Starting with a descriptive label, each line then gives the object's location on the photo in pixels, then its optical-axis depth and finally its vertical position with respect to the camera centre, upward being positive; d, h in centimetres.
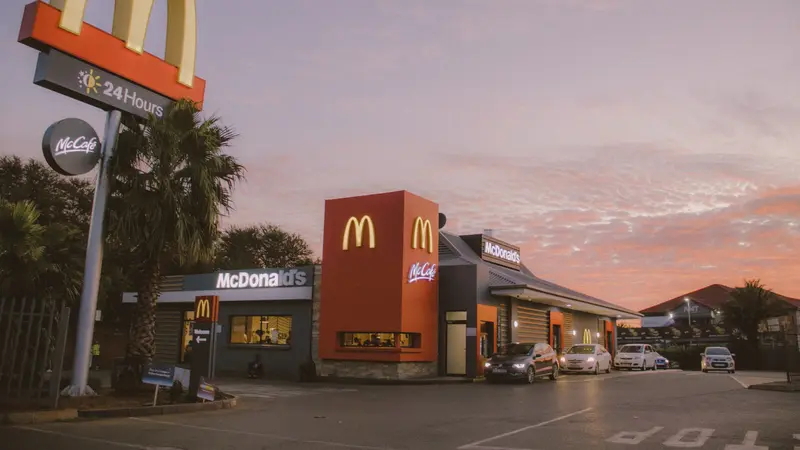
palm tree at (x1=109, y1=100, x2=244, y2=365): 1605 +378
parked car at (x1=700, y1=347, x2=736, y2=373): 3612 +20
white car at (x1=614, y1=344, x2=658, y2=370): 3741 +25
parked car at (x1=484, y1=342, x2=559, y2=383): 2411 -16
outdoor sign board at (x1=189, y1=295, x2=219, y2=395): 1580 +31
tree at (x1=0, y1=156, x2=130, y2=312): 1745 +873
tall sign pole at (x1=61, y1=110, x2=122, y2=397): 1517 +167
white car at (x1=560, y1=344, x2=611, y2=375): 3111 +6
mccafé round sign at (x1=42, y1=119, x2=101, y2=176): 1465 +457
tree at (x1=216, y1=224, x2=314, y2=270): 6506 +1072
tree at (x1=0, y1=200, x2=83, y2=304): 1564 +218
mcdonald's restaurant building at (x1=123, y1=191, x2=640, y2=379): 2555 +219
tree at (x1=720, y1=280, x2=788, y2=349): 4912 +431
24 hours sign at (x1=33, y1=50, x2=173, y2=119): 1485 +628
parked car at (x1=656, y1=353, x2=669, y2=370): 4044 +3
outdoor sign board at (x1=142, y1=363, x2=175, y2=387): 1395 -59
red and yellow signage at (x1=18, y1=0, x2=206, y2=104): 1463 +746
